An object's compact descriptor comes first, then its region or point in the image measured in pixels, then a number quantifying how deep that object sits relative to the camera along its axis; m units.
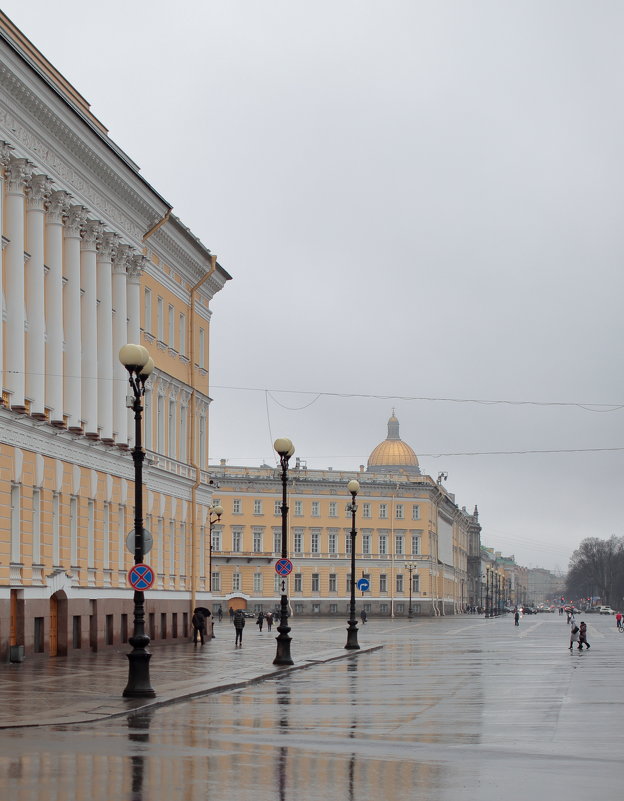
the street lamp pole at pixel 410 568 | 148.00
